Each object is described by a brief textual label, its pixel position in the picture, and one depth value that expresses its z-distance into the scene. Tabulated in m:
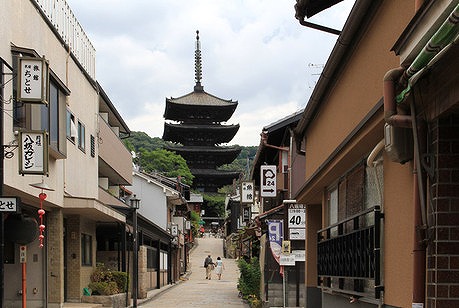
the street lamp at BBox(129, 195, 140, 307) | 24.55
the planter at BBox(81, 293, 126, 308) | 21.77
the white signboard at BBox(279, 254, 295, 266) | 17.76
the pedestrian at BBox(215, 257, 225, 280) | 49.53
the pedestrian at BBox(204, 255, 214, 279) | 49.38
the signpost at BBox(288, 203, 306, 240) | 16.88
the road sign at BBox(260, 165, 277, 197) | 26.52
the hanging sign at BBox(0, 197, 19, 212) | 11.23
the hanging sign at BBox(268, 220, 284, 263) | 19.27
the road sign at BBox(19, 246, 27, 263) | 14.47
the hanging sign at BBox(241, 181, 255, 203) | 36.33
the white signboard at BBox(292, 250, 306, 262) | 18.03
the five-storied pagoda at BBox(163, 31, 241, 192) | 80.25
